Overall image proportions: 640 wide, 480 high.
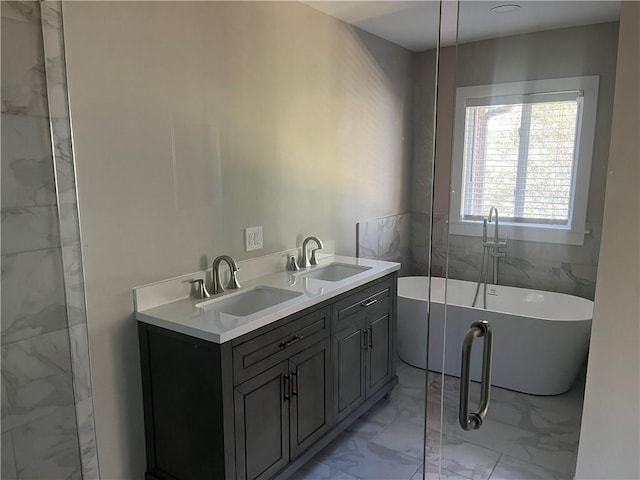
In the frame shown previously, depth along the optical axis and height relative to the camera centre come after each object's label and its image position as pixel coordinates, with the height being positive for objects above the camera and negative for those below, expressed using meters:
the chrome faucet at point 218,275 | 2.27 -0.51
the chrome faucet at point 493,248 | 2.45 -0.40
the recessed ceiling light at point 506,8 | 2.54 +0.88
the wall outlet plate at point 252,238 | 2.51 -0.36
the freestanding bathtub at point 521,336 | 2.04 -0.78
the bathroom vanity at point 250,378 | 1.77 -0.87
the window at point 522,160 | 2.13 +0.06
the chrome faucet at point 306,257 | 2.84 -0.51
